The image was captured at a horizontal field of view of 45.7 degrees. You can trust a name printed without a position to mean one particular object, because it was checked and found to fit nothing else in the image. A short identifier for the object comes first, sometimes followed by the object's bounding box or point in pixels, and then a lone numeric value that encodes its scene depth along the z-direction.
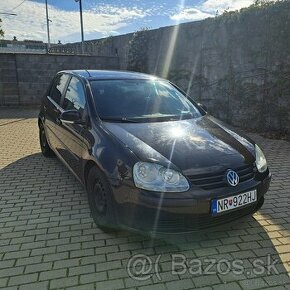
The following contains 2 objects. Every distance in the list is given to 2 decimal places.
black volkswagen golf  2.86
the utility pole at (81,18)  19.42
